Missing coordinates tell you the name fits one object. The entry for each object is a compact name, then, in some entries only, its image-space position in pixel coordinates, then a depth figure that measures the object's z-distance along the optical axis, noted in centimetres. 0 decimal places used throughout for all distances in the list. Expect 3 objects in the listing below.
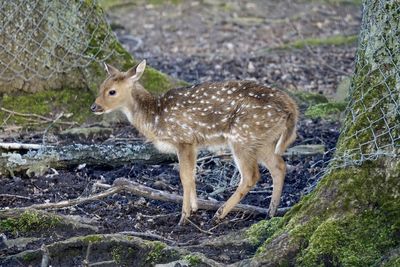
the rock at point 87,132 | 1875
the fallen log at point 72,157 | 1579
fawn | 1396
